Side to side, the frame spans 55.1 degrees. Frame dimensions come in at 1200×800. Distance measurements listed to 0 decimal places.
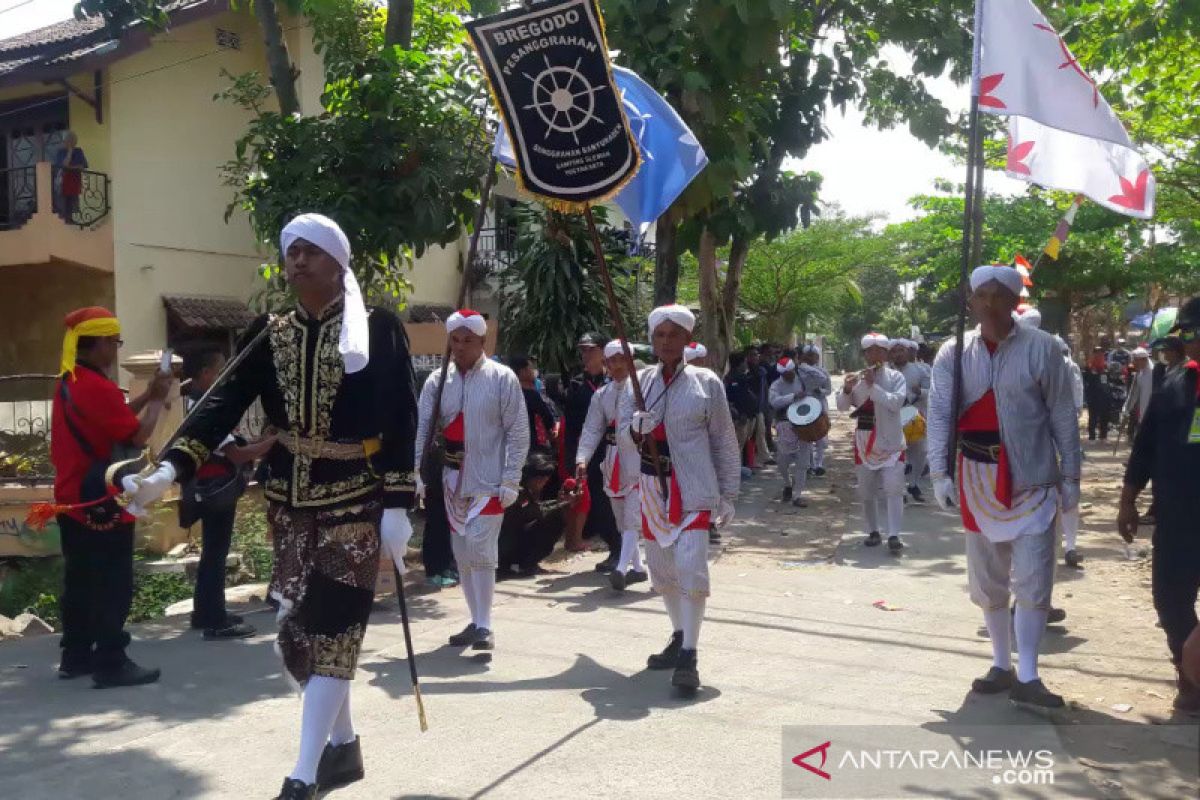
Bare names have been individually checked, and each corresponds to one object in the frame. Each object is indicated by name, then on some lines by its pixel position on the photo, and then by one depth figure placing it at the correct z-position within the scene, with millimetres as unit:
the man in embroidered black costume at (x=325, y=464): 4191
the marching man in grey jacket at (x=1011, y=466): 5449
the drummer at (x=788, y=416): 13703
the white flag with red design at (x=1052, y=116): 6570
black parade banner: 6176
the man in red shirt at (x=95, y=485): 6016
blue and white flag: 7809
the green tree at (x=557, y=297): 14742
